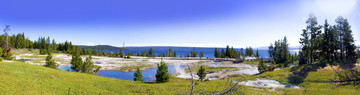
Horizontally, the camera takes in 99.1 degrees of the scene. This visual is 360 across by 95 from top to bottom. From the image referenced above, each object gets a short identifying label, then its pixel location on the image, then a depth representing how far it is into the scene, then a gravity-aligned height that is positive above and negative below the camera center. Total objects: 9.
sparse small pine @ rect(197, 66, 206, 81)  32.88 -5.51
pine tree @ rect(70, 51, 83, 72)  34.75 -3.25
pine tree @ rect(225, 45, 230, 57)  124.11 -3.02
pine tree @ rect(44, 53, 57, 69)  31.48 -3.16
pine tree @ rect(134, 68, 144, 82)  29.88 -5.58
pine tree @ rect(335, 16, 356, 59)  35.12 +1.86
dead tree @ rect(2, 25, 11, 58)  34.59 +0.26
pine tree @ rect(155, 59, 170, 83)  24.73 -4.30
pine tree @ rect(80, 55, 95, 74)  34.21 -4.12
